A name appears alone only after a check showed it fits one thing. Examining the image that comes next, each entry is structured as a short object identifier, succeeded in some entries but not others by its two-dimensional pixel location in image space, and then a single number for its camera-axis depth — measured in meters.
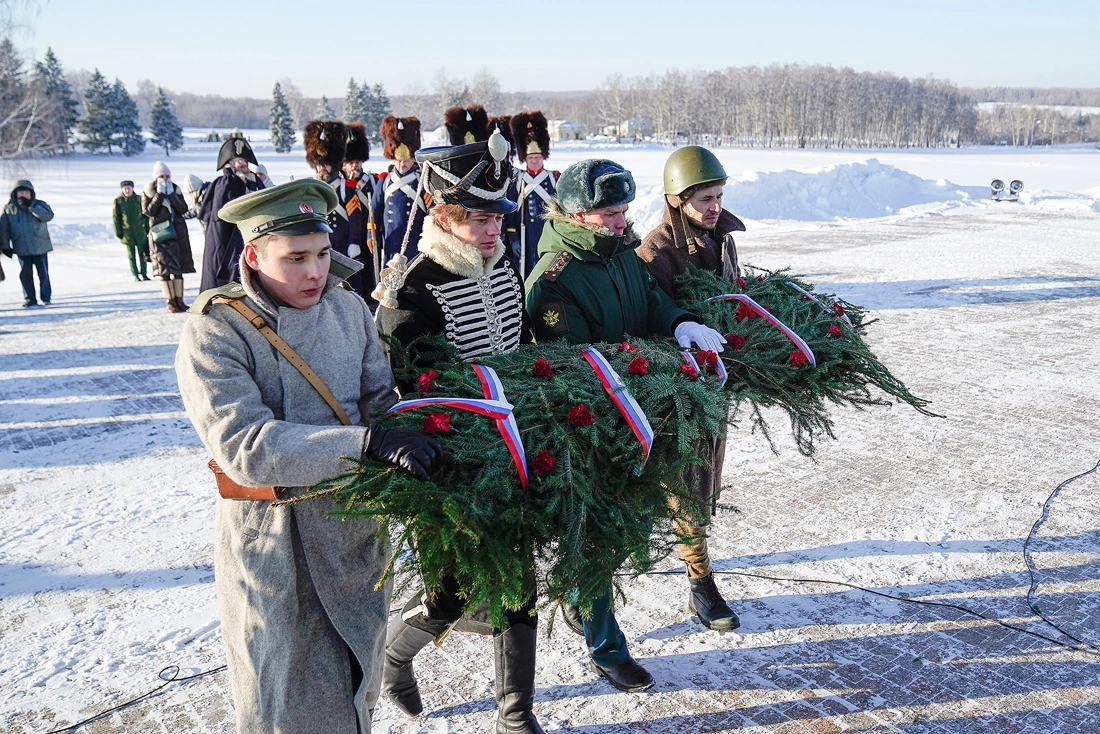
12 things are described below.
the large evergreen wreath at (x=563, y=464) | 2.13
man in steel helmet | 3.77
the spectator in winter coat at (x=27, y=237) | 11.54
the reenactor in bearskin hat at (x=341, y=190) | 7.26
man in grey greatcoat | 2.12
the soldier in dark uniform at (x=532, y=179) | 8.06
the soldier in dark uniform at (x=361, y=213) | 7.42
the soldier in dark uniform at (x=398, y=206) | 6.74
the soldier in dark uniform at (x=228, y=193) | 7.56
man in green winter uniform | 3.28
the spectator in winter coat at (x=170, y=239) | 10.77
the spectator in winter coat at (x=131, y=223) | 13.38
